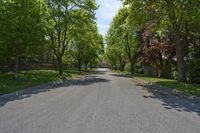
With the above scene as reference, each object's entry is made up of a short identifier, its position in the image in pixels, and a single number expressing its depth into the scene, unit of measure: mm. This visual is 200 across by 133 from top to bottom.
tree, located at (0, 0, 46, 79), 11095
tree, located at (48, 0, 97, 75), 17327
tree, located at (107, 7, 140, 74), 24753
